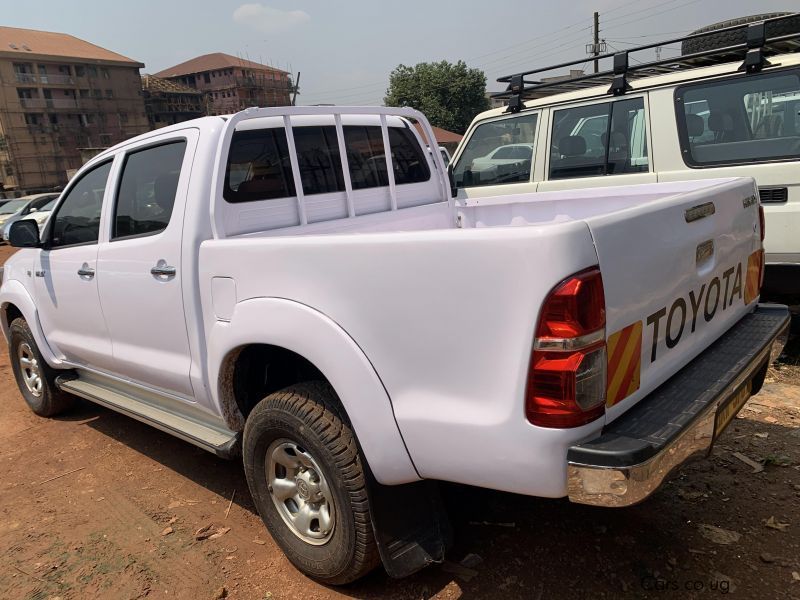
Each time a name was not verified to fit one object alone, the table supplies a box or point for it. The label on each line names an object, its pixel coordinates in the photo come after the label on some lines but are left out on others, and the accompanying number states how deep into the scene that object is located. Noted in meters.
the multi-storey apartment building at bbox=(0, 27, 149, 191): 55.06
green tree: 54.41
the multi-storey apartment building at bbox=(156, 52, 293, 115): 74.88
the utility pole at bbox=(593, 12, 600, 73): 36.91
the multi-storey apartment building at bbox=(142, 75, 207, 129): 69.62
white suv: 4.32
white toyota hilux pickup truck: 1.72
